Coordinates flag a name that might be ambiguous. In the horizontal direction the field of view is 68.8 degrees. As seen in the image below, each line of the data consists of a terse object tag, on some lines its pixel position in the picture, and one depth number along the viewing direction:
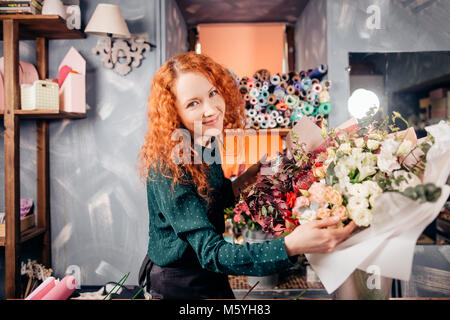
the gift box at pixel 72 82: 1.86
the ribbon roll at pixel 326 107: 1.87
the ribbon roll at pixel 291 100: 1.87
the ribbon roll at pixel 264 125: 1.89
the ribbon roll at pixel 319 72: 1.87
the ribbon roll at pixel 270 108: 1.90
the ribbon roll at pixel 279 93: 1.88
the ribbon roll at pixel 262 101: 1.87
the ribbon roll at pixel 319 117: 1.89
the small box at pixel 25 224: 1.76
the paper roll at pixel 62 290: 0.70
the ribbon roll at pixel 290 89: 1.89
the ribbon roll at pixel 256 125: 1.89
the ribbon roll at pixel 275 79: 1.89
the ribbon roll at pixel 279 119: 1.88
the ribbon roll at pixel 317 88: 1.89
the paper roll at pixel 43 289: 0.71
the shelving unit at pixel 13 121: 1.68
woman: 0.91
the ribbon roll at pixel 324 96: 1.89
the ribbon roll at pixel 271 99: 1.88
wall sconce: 1.95
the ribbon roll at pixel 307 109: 1.88
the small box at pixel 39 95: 1.73
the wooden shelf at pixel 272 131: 1.74
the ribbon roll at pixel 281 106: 1.87
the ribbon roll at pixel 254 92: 1.87
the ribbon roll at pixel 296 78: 1.91
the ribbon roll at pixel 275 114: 1.89
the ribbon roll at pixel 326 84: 1.88
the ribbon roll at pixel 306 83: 1.89
